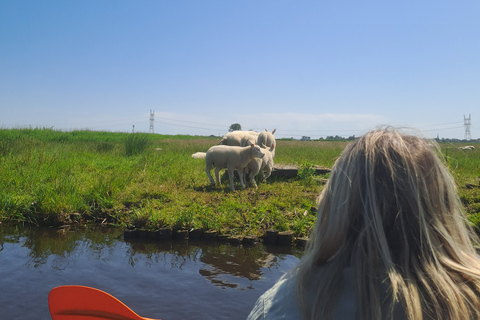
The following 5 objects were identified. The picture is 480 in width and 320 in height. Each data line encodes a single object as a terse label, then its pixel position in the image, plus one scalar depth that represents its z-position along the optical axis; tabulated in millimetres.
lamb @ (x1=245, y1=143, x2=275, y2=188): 11248
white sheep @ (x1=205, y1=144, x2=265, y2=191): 10843
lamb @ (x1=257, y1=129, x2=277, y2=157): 13758
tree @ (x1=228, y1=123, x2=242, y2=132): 76938
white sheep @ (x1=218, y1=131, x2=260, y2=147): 14570
